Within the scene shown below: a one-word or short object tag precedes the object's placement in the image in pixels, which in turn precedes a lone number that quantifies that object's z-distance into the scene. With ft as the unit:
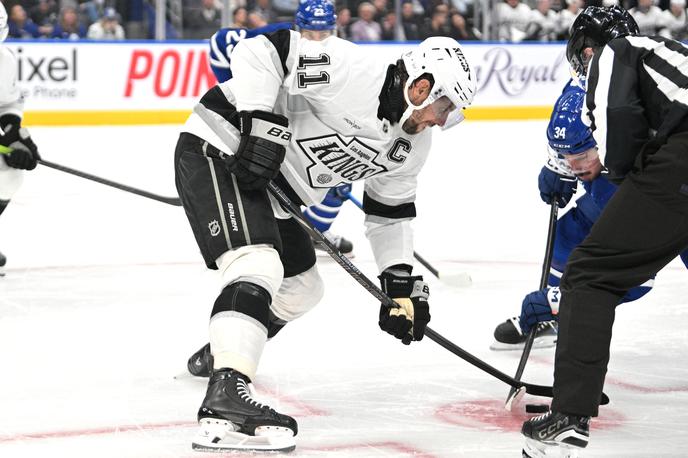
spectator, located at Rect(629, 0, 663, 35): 62.70
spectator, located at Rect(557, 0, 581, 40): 59.41
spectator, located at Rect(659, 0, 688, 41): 62.91
